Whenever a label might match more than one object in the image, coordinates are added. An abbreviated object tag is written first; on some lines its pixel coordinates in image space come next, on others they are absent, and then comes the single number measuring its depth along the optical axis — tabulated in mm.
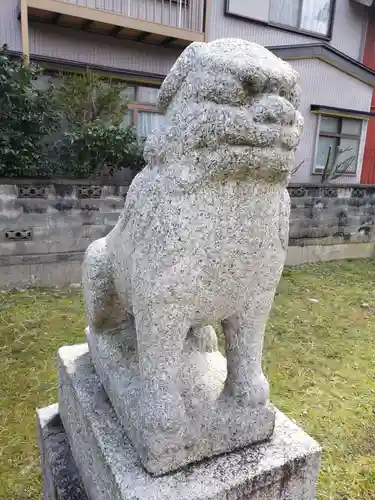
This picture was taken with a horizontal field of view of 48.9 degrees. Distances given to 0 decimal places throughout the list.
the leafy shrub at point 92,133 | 4871
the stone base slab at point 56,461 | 1430
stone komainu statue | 869
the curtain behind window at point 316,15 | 7812
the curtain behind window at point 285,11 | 7504
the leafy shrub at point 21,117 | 4352
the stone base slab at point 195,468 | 1017
